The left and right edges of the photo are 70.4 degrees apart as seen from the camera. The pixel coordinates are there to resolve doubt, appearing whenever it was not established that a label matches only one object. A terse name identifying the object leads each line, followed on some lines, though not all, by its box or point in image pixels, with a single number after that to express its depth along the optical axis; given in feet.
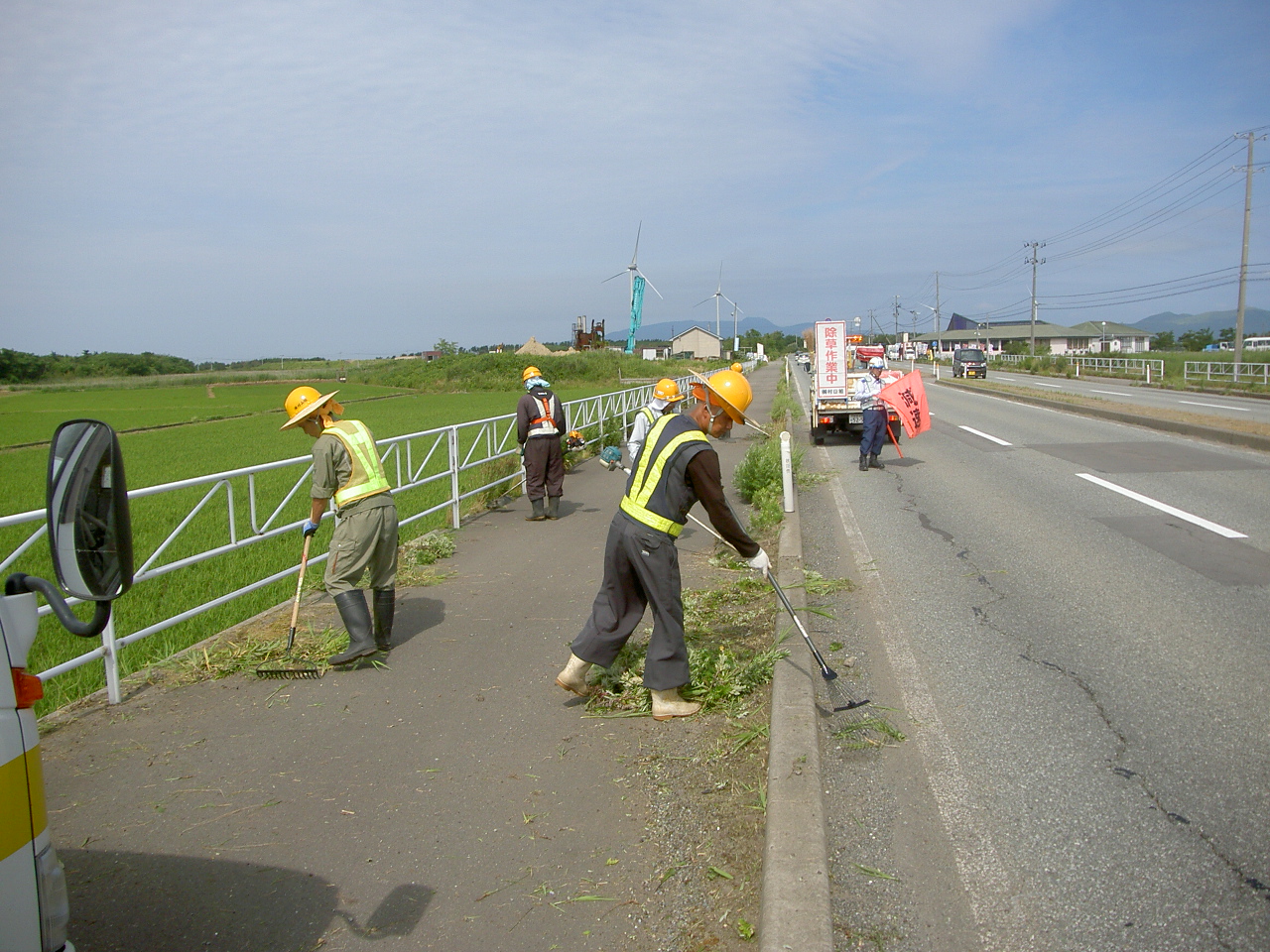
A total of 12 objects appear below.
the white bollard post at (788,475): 33.73
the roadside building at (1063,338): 365.61
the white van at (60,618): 6.10
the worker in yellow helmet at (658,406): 21.66
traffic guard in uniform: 47.99
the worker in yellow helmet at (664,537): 14.74
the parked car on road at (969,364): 168.55
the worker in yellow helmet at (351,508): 18.78
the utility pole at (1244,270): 113.91
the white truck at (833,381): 64.03
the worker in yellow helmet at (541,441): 35.06
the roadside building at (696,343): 476.95
